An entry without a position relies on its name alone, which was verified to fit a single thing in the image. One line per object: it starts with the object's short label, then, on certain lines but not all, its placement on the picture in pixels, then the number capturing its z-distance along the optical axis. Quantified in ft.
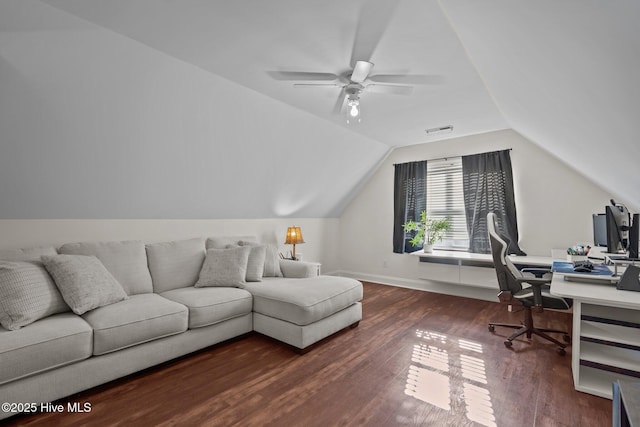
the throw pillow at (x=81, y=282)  7.49
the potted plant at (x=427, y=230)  15.51
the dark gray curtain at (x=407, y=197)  16.53
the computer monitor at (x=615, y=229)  8.09
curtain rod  13.98
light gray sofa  6.12
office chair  9.05
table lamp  15.48
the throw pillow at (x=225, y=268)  10.55
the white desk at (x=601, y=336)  6.45
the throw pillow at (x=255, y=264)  11.23
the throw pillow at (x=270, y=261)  12.42
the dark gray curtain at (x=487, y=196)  13.66
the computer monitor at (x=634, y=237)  8.09
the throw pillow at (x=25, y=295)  6.47
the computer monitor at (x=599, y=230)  10.27
